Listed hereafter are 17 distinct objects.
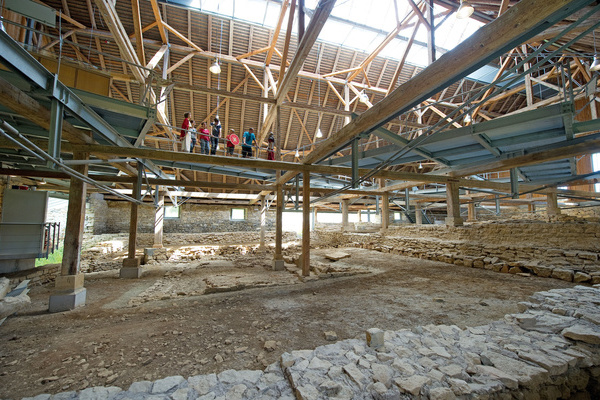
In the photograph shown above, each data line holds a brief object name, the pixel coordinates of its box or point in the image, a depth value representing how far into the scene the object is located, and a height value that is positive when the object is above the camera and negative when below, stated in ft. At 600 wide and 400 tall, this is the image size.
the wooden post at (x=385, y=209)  42.68 +1.98
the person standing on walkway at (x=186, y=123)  28.41 +11.35
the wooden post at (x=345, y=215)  59.47 +1.00
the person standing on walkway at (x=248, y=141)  29.31 +10.04
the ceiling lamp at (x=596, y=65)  23.38 +15.20
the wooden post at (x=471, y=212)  52.19 +1.67
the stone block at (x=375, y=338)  9.89 -4.85
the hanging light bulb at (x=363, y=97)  44.35 +22.64
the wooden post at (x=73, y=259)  16.83 -2.82
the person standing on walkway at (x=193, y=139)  32.32 +10.80
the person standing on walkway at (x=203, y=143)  27.91 +8.86
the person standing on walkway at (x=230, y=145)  25.98 +8.19
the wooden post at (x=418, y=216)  63.31 +0.97
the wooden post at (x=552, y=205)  36.40 +2.23
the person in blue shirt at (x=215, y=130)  30.01 +11.26
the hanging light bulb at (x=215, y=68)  31.79 +19.84
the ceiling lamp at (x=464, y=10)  22.79 +19.87
